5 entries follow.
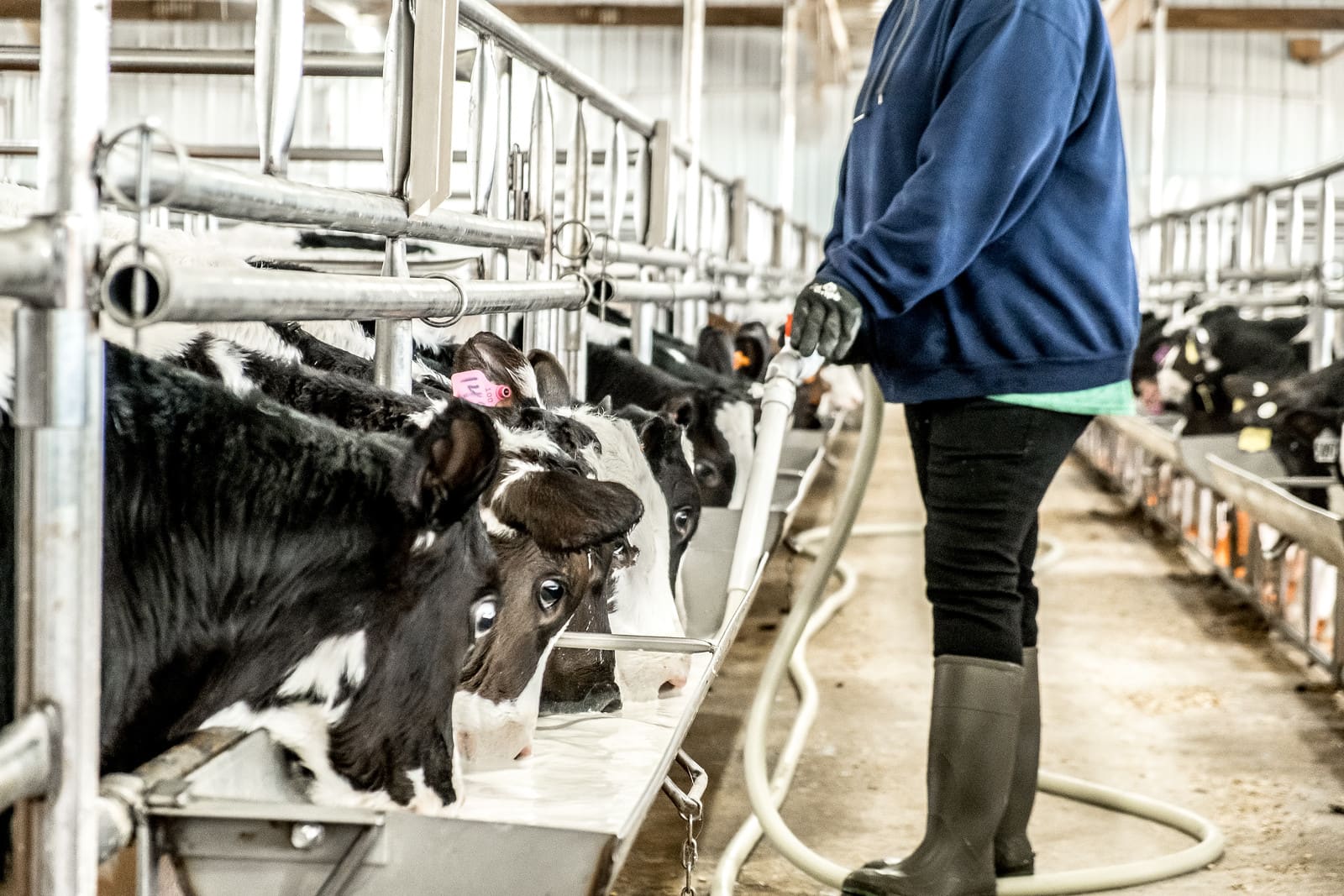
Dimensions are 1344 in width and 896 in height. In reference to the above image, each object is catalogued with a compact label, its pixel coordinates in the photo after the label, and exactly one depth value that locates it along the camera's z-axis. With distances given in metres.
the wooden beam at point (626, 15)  15.62
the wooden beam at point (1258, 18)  15.79
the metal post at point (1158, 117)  13.29
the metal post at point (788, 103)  11.43
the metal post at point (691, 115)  6.07
